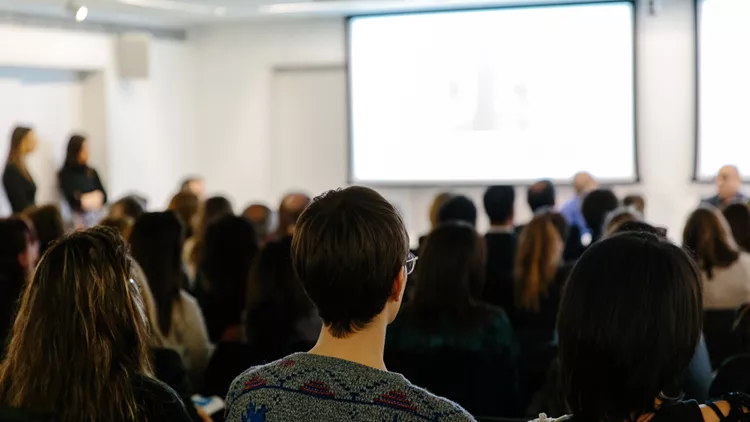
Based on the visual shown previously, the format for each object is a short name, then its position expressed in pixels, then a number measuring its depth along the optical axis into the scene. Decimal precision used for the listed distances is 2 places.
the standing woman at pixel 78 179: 7.95
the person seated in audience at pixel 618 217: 3.88
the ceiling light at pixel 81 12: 7.51
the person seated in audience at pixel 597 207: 5.33
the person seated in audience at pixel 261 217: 5.27
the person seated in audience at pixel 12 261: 3.53
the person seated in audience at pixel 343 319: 1.39
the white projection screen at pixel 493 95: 8.40
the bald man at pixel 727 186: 7.01
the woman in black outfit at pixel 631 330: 1.43
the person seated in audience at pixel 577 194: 7.27
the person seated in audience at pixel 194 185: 7.04
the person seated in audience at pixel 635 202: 5.75
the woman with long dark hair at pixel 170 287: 3.22
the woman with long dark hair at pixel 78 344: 1.78
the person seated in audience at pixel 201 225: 4.85
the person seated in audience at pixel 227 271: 3.81
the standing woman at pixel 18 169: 7.23
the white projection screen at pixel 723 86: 8.05
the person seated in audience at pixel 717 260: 3.91
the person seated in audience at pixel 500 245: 4.32
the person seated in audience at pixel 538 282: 3.99
